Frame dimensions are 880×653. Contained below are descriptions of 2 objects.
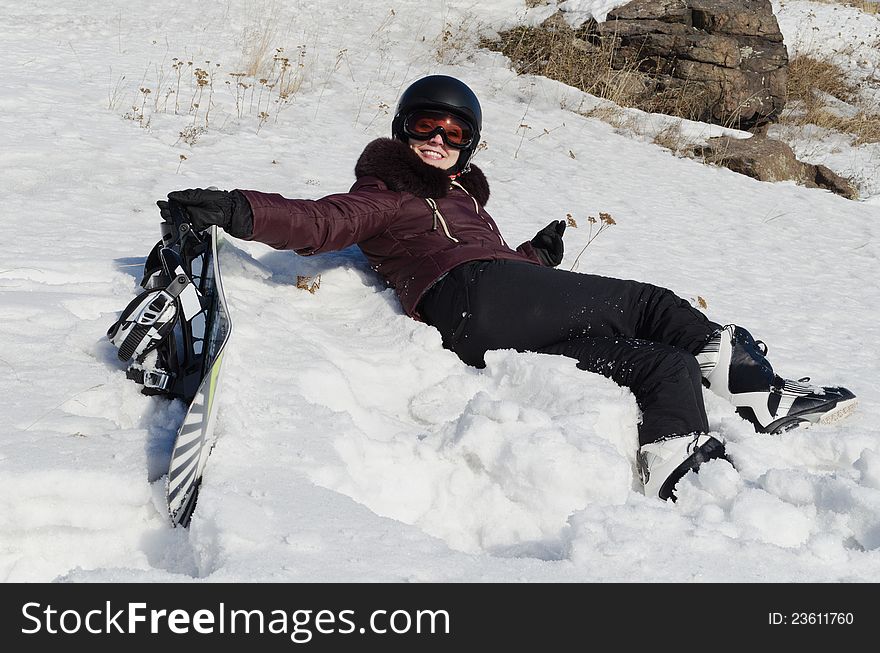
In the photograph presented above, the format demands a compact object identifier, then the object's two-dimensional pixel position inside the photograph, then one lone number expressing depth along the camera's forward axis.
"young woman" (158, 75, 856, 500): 2.59
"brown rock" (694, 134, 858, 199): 7.89
